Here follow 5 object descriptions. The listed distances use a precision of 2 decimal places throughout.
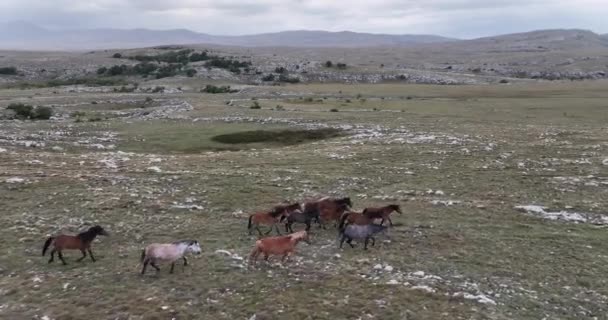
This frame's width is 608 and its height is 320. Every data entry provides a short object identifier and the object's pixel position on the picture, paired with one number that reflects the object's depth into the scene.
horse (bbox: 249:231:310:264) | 13.99
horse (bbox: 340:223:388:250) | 15.34
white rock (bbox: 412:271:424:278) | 13.54
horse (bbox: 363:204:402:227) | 16.88
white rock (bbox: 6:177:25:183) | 21.43
